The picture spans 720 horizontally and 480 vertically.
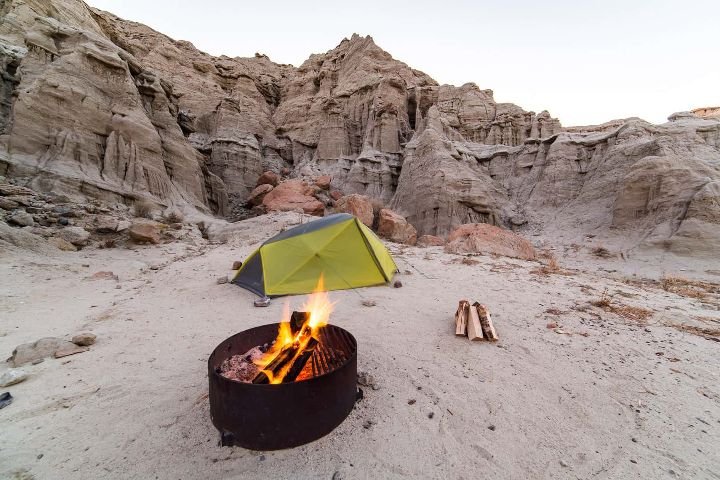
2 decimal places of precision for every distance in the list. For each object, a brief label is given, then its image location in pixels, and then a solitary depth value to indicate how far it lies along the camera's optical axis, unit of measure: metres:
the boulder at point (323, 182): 26.00
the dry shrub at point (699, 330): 4.58
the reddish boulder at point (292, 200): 20.52
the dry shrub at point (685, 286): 7.47
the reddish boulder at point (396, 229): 17.08
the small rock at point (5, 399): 2.87
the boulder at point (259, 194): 23.70
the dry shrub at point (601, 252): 14.65
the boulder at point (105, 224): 10.68
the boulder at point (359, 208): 18.73
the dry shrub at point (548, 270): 8.87
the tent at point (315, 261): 6.79
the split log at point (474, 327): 4.37
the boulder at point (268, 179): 25.25
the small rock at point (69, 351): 3.83
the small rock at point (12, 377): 3.17
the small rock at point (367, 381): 3.27
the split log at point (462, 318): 4.57
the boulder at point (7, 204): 9.49
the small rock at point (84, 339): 4.11
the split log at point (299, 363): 2.69
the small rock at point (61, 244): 9.02
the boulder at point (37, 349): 3.62
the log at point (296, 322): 3.48
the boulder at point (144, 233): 10.94
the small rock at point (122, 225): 10.98
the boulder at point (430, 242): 15.92
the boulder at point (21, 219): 9.10
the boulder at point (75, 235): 9.57
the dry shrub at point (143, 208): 13.57
